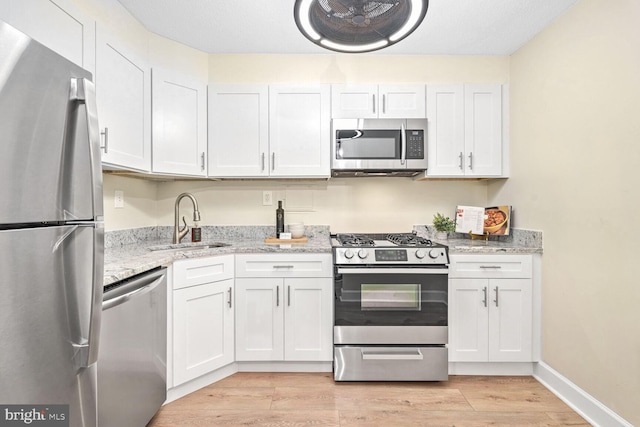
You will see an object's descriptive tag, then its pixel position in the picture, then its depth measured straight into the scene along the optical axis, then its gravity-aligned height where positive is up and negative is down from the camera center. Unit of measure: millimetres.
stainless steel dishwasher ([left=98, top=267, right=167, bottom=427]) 1374 -652
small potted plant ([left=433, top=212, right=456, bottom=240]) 2719 -104
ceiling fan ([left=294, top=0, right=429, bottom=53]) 1431 +879
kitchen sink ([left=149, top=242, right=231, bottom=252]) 2387 -257
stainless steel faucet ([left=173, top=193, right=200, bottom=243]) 2562 -68
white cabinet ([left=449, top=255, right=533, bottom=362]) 2305 -658
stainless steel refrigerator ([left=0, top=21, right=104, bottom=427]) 813 -57
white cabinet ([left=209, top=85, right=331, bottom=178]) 2604 +662
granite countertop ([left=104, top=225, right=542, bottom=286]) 1756 -234
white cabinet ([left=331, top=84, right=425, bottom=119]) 2623 +902
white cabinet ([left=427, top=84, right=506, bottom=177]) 2627 +669
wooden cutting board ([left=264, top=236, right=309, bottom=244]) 2613 -213
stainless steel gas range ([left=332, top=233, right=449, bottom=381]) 2229 -674
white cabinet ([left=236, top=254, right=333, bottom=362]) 2320 -663
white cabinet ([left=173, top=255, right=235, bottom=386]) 2018 -670
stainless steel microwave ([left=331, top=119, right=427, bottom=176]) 2564 +548
